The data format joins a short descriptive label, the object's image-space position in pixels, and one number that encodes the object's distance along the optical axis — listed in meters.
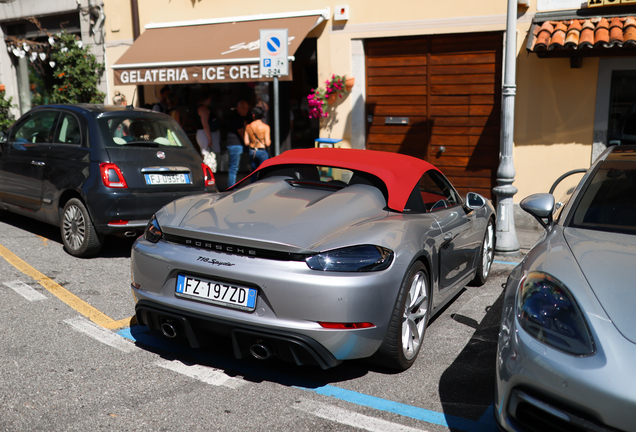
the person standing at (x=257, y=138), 10.73
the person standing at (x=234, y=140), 11.22
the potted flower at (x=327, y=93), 10.82
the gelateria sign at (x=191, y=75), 10.23
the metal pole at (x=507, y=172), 7.07
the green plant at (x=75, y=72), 13.62
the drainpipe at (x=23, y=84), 16.83
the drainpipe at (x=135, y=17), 13.10
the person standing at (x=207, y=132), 12.04
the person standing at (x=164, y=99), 12.62
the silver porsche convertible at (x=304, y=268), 3.15
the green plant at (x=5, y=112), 15.28
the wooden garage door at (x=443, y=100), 9.87
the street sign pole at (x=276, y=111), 7.55
